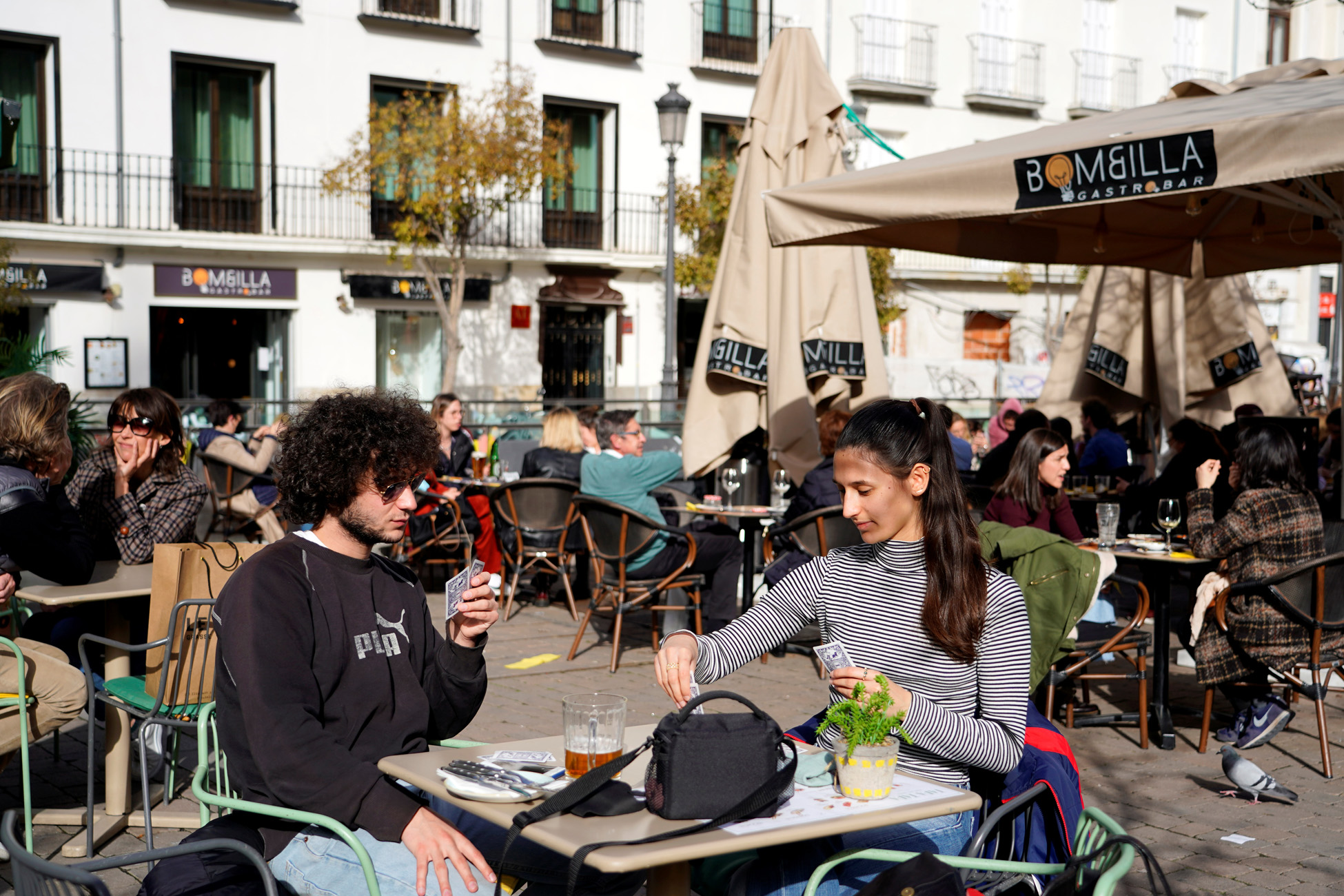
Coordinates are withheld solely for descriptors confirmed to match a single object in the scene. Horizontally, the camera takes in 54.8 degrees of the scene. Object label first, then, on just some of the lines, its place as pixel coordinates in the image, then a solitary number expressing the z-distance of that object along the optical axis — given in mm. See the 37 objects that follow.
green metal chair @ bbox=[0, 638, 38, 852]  3906
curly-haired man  2580
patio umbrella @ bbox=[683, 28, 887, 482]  8281
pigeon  4918
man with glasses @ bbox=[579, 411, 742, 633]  7574
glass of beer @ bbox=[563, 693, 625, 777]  2553
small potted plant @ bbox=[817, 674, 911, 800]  2438
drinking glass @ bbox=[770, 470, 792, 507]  8062
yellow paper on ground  7289
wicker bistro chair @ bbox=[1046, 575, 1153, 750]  5762
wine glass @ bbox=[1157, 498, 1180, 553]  6246
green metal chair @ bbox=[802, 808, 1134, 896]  2197
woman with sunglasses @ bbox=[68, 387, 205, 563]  5082
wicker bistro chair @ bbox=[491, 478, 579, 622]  8406
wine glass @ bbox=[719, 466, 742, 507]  7844
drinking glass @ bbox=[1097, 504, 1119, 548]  6262
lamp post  15484
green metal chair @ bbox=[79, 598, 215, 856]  4062
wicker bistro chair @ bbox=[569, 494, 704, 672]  7328
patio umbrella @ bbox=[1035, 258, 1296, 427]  9969
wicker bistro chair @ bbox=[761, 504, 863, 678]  6879
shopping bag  4156
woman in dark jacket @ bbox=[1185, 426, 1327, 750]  5547
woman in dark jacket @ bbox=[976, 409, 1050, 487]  7648
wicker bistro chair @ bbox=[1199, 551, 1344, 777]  5434
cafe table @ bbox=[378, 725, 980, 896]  2129
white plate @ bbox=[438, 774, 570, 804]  2375
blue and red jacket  2734
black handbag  2285
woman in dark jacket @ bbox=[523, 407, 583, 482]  8844
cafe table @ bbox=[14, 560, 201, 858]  4473
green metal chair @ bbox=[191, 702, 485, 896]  2445
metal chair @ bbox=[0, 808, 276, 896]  1938
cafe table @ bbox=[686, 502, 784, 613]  7555
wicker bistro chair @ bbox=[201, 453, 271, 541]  10352
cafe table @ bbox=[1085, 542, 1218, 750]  5816
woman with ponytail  2756
